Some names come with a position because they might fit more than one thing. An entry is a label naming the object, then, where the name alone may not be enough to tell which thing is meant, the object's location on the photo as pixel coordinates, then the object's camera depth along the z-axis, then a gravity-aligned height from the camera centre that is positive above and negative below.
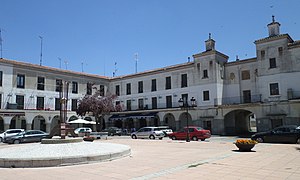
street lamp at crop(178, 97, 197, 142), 33.34 +1.47
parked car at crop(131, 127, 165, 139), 27.80 -1.78
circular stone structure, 9.66 -1.46
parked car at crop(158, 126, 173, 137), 28.89 -1.52
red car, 23.86 -1.65
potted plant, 13.23 -1.44
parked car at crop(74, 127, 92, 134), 32.07 -1.59
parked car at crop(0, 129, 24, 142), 25.49 -1.47
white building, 27.56 +3.14
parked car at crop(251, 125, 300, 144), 19.31 -1.53
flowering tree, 34.66 +1.56
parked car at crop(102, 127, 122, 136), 35.66 -1.92
